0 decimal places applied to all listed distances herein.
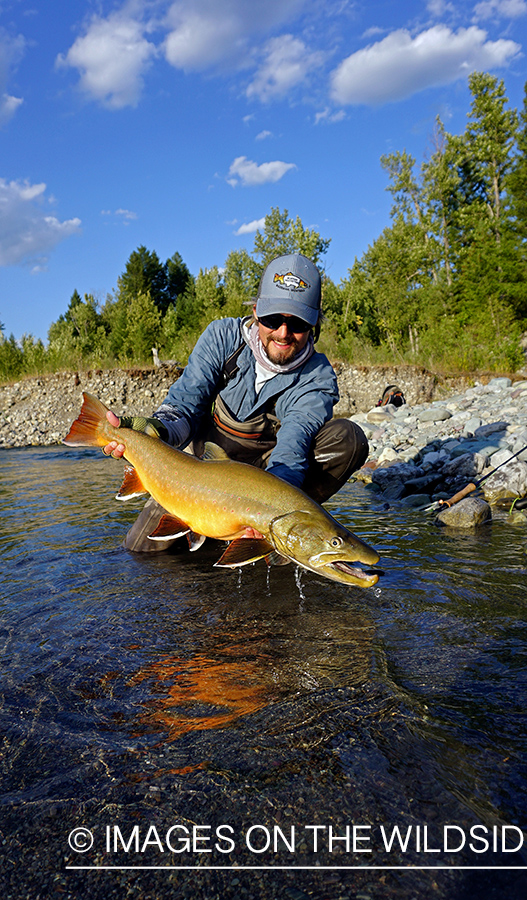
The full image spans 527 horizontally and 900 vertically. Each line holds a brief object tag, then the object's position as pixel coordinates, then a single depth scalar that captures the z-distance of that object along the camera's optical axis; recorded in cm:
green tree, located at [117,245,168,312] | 5778
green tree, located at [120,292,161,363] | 2214
